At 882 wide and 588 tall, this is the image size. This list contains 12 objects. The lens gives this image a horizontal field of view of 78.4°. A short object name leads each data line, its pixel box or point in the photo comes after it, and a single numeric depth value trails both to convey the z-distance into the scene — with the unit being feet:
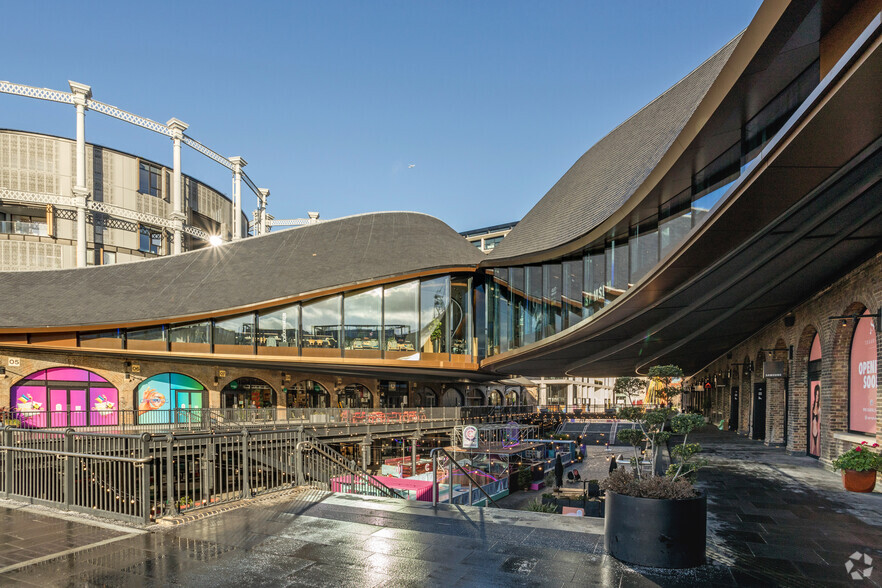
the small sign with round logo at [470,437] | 68.54
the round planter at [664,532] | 18.06
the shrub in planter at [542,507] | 46.73
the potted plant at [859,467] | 32.37
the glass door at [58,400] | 91.45
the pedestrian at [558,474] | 64.34
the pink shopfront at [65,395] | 88.25
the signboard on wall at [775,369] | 59.36
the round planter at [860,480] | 32.65
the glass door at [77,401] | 92.79
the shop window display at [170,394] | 98.94
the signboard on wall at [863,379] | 38.04
